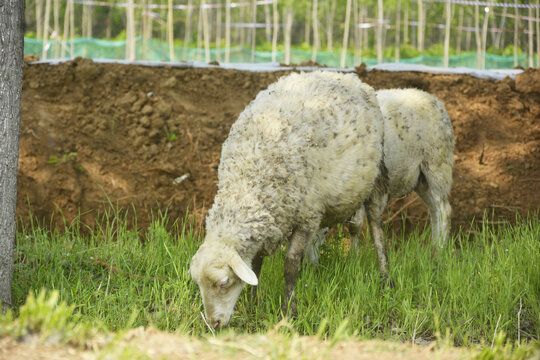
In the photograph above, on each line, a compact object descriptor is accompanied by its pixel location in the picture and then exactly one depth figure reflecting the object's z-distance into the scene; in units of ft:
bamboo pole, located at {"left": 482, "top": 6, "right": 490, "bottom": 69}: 50.42
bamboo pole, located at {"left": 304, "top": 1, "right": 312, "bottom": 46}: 88.56
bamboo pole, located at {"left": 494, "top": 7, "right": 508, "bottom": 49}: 80.57
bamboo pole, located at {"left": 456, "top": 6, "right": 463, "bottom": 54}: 82.87
